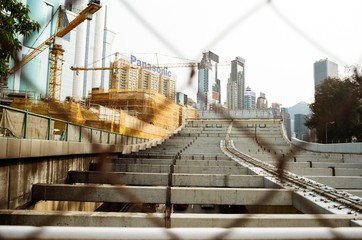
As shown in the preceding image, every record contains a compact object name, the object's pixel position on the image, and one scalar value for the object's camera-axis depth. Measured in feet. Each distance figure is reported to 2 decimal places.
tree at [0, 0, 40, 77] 12.46
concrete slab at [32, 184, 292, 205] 14.55
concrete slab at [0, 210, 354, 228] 9.23
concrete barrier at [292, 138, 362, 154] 36.08
